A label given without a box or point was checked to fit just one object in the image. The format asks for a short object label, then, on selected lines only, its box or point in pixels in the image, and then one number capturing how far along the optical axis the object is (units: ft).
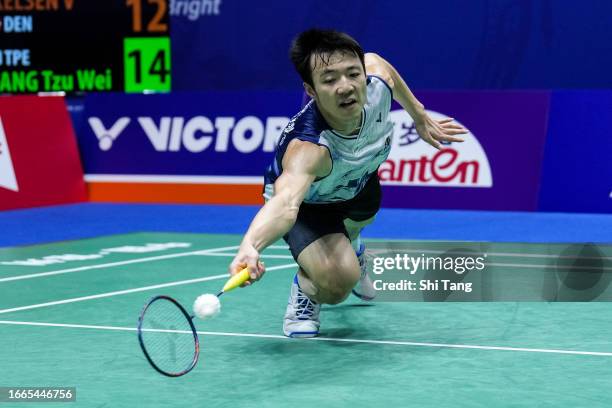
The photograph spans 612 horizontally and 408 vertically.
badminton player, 30.22
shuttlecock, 24.98
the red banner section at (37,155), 72.18
